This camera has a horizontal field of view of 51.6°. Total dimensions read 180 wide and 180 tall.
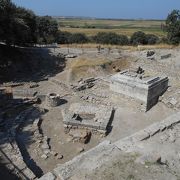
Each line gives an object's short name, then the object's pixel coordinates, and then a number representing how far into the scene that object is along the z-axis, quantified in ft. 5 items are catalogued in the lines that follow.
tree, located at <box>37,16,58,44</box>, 89.94
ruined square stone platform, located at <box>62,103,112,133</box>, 27.50
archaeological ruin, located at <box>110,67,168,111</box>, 32.21
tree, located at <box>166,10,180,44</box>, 73.94
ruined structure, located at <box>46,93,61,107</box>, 34.03
